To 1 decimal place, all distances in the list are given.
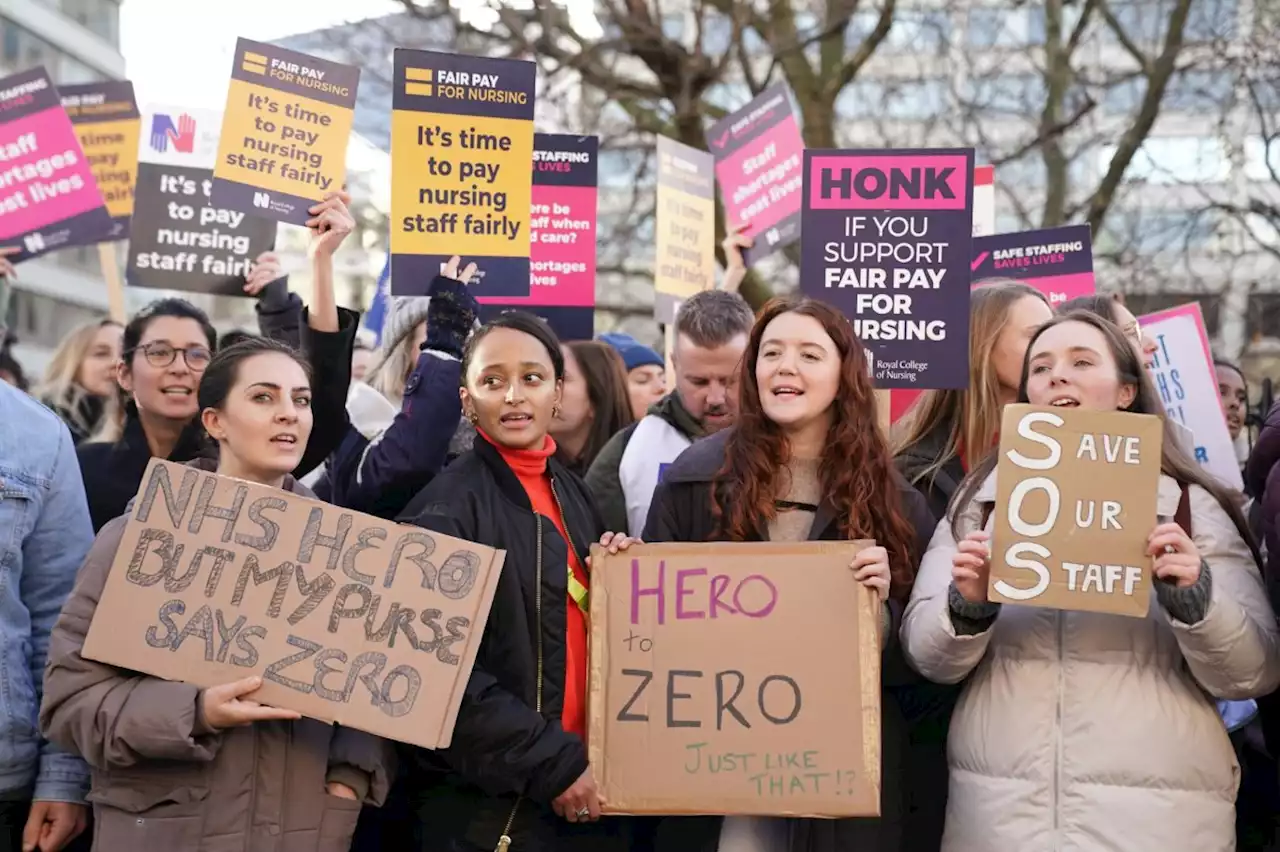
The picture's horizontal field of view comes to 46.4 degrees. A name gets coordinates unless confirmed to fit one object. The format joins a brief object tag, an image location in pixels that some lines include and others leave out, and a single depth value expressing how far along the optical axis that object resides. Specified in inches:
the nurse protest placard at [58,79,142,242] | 298.5
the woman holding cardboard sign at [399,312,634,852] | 133.7
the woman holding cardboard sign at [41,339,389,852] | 126.7
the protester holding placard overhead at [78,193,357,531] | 171.6
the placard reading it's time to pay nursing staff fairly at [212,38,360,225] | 199.6
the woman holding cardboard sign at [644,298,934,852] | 142.9
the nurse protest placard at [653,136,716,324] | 267.1
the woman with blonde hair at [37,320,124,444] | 280.4
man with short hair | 190.9
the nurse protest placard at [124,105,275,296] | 236.4
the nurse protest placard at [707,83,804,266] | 267.4
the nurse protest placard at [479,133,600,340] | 231.3
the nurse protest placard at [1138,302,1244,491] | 221.1
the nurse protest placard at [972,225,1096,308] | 245.8
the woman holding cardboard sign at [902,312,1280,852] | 129.0
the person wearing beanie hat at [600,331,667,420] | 272.7
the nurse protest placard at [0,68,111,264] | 262.1
